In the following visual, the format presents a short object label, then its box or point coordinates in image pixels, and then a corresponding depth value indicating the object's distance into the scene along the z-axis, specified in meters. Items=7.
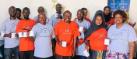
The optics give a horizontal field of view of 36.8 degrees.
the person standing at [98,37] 3.54
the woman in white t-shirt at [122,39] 3.24
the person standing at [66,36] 3.61
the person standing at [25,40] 3.83
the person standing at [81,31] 3.71
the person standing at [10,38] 3.95
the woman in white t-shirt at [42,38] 3.65
